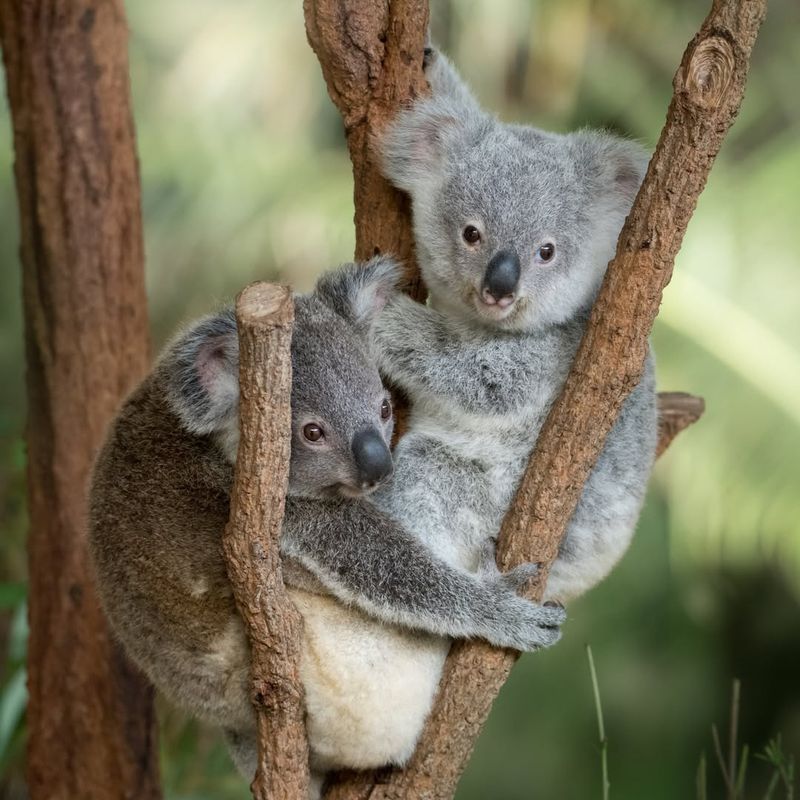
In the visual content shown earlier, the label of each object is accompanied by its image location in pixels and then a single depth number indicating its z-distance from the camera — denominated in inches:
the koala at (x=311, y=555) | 180.5
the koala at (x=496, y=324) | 199.6
